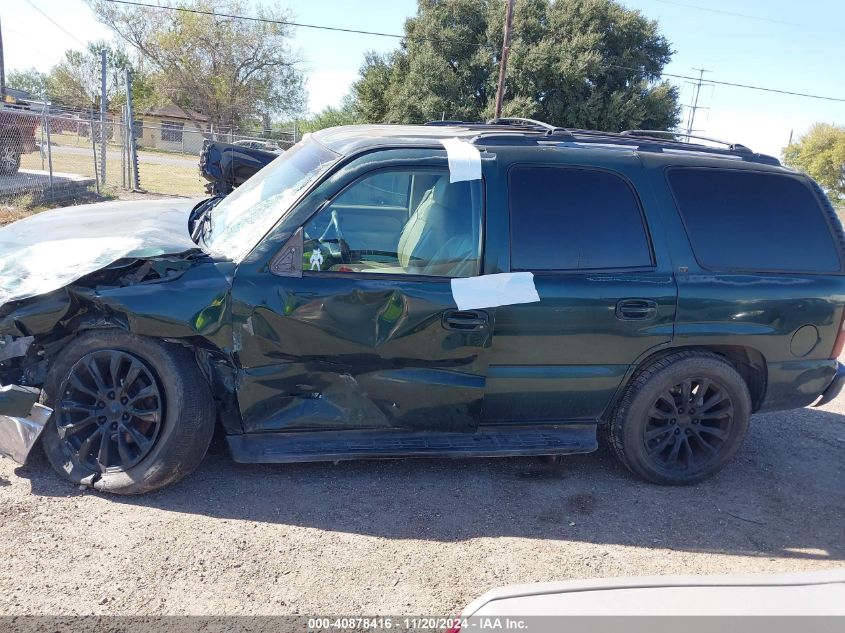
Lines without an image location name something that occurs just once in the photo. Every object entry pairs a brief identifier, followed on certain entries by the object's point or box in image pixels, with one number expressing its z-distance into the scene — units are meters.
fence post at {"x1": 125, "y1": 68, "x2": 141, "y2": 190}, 15.04
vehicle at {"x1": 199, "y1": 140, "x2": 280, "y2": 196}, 9.68
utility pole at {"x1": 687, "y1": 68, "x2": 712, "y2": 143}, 38.20
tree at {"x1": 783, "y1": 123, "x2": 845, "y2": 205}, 44.41
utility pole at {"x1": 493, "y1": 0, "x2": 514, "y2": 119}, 24.92
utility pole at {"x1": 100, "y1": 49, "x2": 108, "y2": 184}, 14.44
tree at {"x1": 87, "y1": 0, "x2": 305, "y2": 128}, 43.06
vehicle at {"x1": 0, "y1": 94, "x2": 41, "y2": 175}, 13.39
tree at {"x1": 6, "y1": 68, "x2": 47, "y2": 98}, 66.75
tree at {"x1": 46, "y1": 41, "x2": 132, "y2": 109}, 49.88
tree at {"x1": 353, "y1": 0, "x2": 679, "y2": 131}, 30.80
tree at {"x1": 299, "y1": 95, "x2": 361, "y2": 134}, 41.16
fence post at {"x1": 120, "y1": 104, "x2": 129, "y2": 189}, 16.60
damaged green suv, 3.40
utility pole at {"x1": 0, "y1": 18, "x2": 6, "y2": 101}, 21.75
